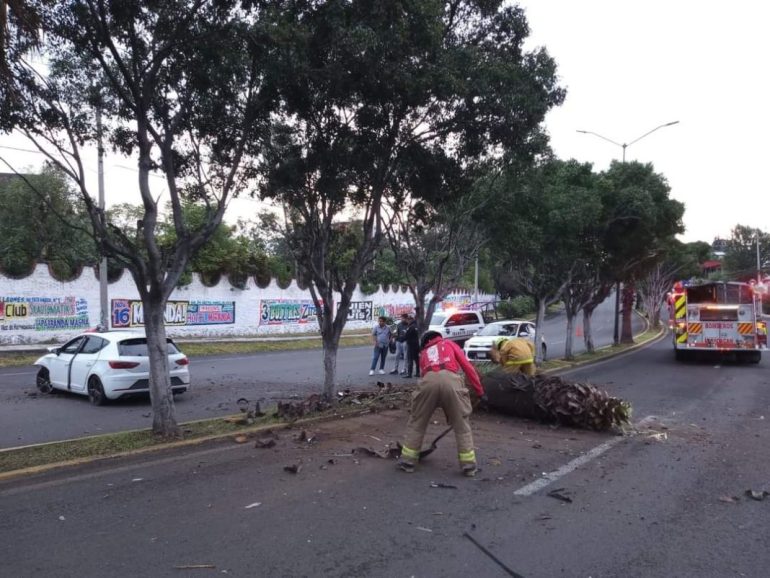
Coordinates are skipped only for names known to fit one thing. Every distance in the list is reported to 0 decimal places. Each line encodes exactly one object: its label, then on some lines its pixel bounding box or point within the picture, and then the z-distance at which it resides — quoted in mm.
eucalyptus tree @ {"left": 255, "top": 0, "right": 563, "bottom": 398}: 7824
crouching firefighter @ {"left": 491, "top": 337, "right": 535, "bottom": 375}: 10156
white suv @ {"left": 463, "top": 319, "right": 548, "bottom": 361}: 19250
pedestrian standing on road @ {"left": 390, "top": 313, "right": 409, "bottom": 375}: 16984
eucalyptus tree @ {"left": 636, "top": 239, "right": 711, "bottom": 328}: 42359
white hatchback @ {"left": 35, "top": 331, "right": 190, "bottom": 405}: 11312
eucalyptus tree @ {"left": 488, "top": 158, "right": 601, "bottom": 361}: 14789
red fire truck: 20500
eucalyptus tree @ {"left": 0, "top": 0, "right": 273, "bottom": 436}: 7336
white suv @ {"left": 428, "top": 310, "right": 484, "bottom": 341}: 23859
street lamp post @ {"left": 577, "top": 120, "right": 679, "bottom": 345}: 20841
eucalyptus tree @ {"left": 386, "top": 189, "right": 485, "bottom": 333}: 13211
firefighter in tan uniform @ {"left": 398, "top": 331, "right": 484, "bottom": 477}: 6492
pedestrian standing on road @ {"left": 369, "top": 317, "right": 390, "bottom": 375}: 16875
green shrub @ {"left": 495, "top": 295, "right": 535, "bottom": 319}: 54750
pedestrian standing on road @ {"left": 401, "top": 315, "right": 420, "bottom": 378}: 16250
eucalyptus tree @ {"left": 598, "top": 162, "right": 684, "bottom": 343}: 19453
